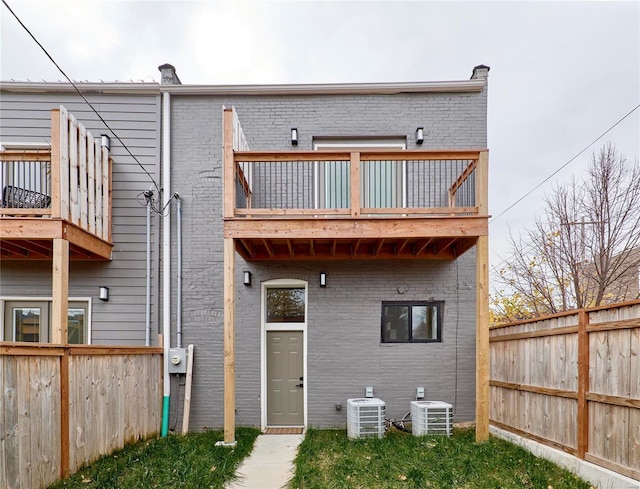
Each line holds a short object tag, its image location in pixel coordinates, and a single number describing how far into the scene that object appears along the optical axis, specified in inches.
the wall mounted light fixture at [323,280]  246.4
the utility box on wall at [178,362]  240.0
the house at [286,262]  243.8
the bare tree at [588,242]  339.6
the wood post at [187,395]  234.1
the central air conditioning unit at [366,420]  212.5
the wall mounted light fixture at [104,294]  244.8
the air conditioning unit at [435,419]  212.4
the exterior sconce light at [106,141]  249.8
